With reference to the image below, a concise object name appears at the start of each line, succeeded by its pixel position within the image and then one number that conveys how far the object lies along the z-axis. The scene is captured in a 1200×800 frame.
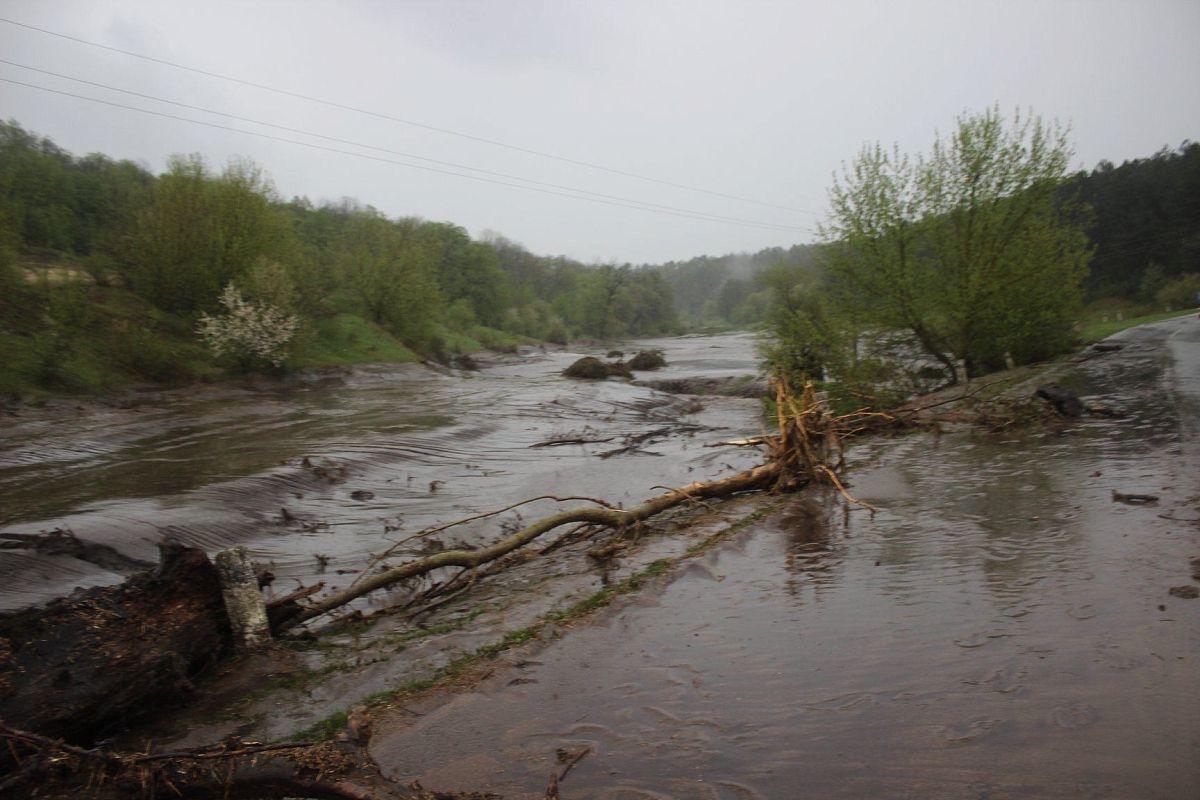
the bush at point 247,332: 34.34
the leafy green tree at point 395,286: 53.72
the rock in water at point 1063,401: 17.19
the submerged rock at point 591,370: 42.16
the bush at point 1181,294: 59.38
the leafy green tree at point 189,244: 37.38
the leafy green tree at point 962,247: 22.31
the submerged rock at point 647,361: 48.78
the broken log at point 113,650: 5.20
